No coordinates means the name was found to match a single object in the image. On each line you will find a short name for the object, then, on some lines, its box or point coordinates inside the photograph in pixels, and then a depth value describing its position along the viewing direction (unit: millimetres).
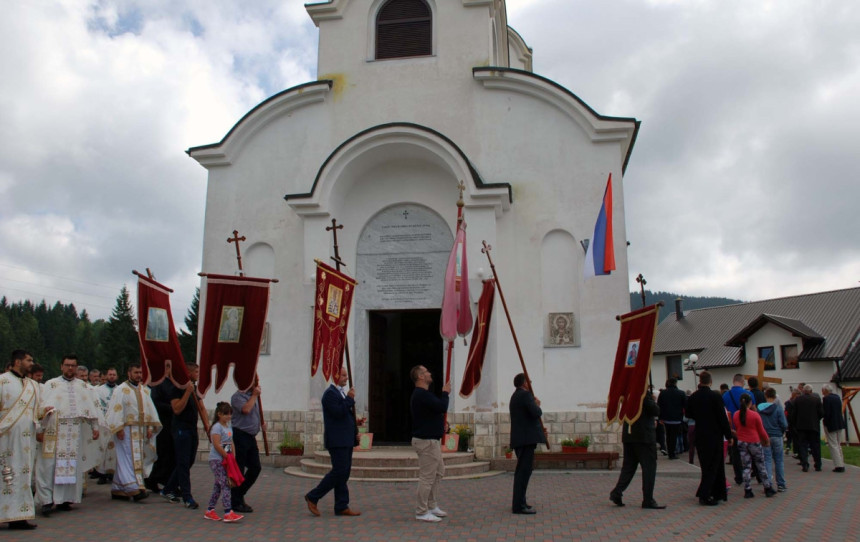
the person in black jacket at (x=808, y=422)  13305
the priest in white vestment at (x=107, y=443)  10508
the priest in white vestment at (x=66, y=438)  8367
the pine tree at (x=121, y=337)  58375
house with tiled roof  29562
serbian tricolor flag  12582
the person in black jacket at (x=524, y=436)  8398
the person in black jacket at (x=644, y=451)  8742
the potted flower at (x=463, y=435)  13062
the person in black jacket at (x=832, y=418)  13516
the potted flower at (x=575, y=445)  13039
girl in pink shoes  7938
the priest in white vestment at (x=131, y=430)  9328
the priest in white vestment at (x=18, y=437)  7586
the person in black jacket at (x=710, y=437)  9031
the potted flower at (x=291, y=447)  13484
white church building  13602
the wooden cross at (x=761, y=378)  14511
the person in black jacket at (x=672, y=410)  14977
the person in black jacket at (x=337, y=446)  8180
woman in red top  9906
